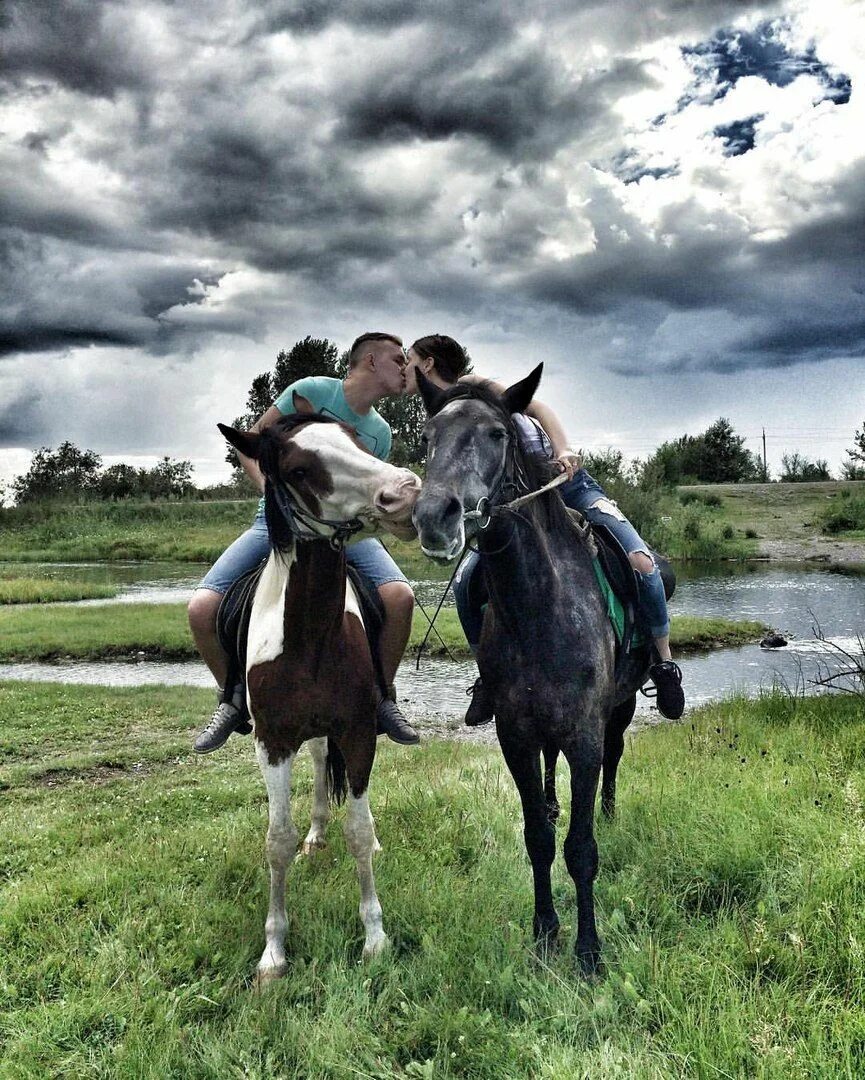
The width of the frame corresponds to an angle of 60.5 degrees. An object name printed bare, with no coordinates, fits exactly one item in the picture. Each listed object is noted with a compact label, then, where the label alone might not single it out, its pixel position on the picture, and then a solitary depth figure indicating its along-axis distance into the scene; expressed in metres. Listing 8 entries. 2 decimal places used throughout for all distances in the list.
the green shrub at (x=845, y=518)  37.80
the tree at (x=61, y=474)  57.28
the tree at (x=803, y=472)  57.97
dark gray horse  3.21
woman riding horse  3.96
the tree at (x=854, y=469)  55.31
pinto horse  3.15
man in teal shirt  4.17
